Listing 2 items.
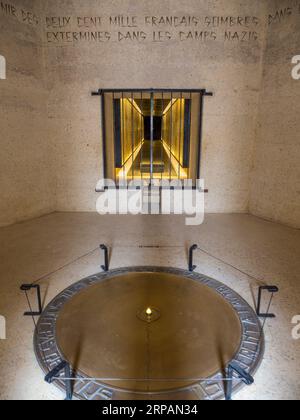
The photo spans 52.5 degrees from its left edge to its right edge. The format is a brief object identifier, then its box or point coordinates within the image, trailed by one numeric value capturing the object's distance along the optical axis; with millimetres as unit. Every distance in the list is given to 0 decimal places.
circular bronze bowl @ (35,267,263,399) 2393
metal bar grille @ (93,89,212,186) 6477
